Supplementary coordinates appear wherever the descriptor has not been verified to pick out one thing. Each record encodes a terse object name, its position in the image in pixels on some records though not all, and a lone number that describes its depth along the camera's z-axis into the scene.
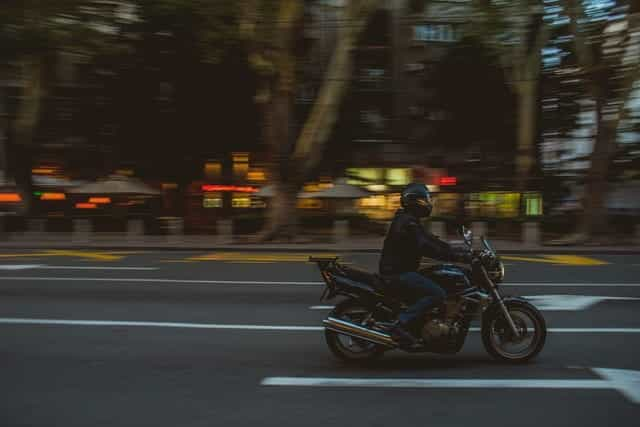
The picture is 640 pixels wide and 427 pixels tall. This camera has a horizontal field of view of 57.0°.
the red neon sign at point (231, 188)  38.84
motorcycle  5.50
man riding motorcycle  5.36
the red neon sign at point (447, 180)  35.66
